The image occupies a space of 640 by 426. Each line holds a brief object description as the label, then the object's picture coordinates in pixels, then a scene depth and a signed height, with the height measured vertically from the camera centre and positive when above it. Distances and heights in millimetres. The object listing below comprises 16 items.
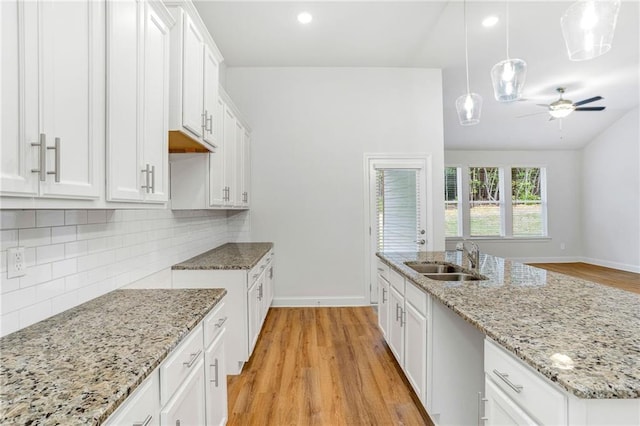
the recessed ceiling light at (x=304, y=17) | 3244 +2034
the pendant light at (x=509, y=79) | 2441 +1045
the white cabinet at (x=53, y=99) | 832 +354
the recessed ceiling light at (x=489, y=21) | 3391 +2072
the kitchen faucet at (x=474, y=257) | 2350 -320
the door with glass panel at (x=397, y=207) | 4504 +109
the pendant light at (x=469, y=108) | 2936 +982
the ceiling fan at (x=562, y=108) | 4793 +1600
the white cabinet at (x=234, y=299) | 2578 -691
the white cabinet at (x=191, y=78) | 1853 +888
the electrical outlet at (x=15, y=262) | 1188 -170
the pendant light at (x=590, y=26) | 1787 +1069
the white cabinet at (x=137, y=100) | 1247 +517
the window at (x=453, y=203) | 7816 +280
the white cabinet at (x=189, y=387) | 981 -653
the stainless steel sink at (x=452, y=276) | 2329 -470
